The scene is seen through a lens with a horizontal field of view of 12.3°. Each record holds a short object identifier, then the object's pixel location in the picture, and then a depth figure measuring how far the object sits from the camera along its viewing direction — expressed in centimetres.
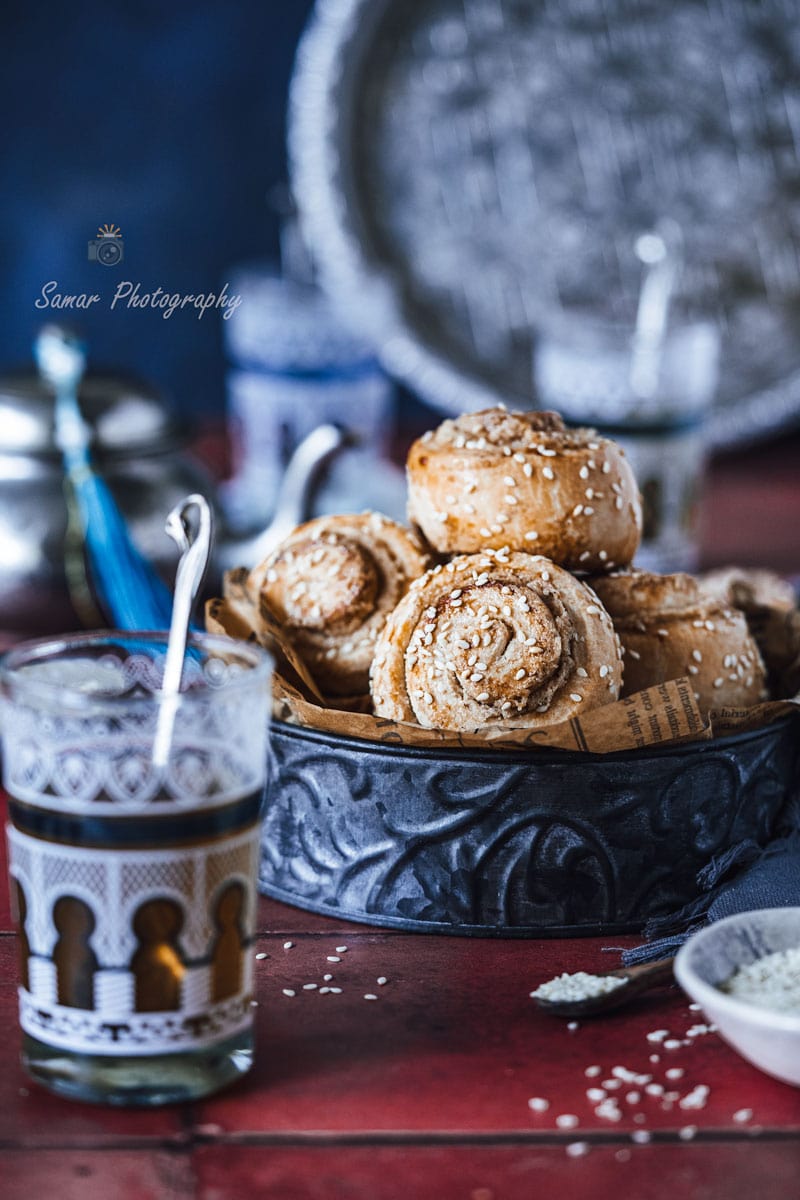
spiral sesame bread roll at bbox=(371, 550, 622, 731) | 97
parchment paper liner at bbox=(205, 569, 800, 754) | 95
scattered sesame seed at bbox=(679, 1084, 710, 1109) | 89
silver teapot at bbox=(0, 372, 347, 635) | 122
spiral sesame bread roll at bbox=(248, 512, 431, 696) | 102
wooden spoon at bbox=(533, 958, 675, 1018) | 92
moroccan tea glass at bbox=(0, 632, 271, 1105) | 87
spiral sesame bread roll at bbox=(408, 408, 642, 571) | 101
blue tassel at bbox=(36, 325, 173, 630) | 116
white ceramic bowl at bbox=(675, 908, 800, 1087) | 87
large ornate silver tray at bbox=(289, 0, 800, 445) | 176
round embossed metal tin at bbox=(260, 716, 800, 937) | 95
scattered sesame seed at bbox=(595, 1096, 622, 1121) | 88
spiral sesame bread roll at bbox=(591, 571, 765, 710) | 101
